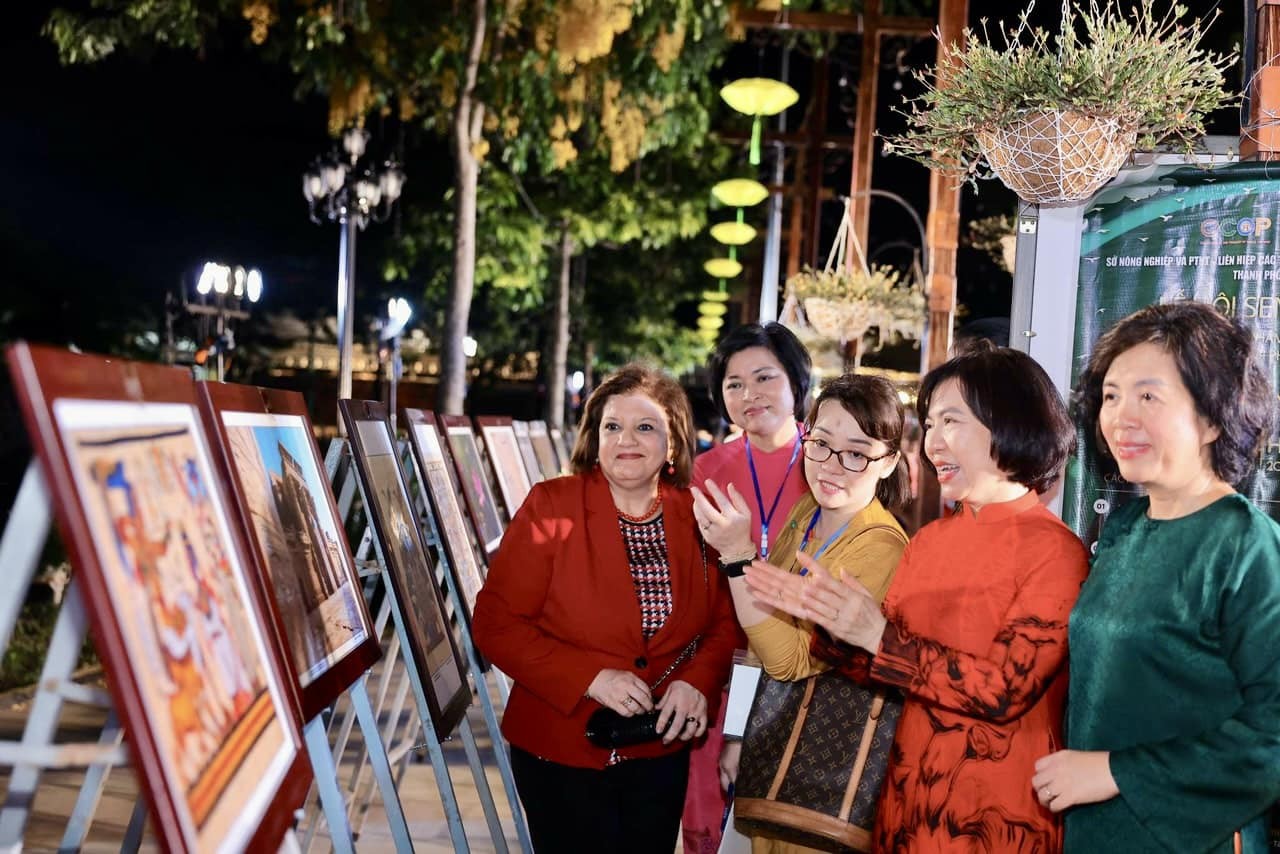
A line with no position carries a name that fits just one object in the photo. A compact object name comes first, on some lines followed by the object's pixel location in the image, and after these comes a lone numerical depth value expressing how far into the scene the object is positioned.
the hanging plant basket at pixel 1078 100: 3.04
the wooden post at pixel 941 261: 9.27
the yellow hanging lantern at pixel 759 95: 12.02
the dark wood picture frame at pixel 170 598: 1.36
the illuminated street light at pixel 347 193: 13.07
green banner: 3.23
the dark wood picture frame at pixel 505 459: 5.76
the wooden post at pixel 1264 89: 3.31
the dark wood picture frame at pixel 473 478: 4.91
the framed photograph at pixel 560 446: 12.08
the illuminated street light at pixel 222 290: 14.57
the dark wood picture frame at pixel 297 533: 2.17
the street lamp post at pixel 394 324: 18.25
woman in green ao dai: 2.14
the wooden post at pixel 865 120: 12.02
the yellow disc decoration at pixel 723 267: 24.67
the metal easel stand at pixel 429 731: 3.03
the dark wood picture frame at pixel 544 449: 9.34
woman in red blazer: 3.31
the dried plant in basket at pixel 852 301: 10.16
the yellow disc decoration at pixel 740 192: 15.80
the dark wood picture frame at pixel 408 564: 3.07
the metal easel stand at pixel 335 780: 2.27
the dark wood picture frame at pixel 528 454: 7.53
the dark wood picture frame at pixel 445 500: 4.04
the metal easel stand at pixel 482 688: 3.92
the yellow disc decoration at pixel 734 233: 18.88
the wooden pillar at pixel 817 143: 19.48
